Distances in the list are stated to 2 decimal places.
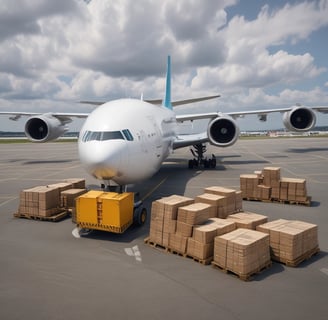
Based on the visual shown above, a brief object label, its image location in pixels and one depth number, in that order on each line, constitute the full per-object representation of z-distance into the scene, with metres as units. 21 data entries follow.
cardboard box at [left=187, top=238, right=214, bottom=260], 7.11
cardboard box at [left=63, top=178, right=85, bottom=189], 13.09
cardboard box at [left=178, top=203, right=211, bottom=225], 7.61
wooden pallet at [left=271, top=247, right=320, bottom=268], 6.96
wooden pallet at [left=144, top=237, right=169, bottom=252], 8.00
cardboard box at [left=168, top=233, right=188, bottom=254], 7.54
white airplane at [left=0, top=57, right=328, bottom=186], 9.64
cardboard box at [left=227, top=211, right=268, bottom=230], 8.00
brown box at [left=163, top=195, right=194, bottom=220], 8.02
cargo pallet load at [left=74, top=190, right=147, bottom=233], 8.73
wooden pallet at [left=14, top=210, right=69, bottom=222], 10.75
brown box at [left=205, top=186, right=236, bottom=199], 10.03
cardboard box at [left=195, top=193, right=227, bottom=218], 9.15
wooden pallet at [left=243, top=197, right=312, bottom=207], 12.50
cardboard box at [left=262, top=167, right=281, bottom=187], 13.20
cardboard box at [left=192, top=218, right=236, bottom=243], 7.17
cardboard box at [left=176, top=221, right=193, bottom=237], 7.56
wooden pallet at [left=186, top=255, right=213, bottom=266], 7.05
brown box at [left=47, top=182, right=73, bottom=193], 12.01
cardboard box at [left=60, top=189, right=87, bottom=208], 11.57
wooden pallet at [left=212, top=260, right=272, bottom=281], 6.24
